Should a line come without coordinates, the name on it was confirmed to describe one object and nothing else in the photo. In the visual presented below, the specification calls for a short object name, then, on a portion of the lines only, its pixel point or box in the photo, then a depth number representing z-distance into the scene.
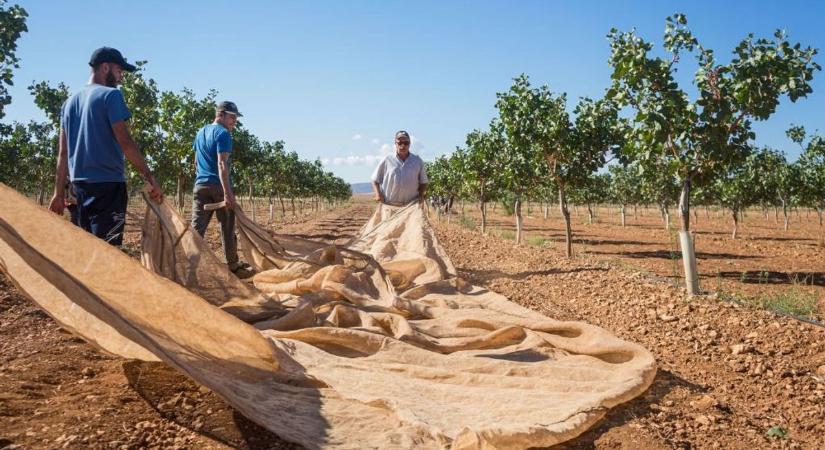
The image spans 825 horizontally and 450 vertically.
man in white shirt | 7.41
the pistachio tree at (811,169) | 28.08
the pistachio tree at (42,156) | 23.32
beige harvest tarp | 2.49
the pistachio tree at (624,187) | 38.62
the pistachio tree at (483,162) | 21.52
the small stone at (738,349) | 4.60
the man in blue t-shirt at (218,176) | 6.29
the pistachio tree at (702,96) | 7.48
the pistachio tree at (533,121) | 13.31
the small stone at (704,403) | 3.30
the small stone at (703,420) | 3.02
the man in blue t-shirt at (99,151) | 3.83
